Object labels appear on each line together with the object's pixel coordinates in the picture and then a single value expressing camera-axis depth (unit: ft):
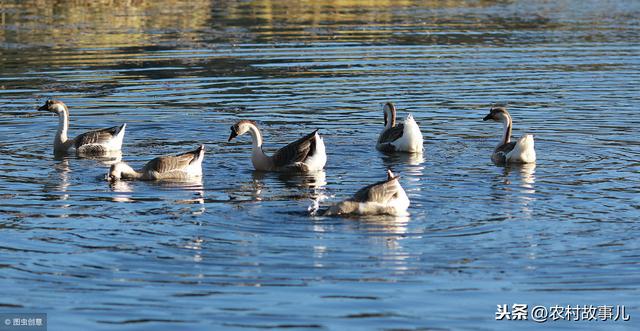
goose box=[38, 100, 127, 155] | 75.97
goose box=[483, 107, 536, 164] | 69.15
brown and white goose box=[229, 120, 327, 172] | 67.82
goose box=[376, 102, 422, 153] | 73.15
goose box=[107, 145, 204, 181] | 65.87
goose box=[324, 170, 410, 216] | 54.19
